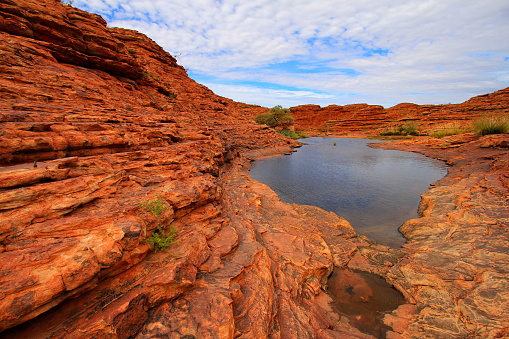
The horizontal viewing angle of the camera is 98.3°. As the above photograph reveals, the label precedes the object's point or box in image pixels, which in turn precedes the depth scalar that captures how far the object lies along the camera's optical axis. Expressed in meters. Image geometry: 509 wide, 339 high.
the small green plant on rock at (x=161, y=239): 4.48
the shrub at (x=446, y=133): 33.47
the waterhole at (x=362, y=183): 10.85
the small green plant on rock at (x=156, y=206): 4.88
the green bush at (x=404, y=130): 47.15
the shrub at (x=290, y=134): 51.09
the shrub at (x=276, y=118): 52.03
